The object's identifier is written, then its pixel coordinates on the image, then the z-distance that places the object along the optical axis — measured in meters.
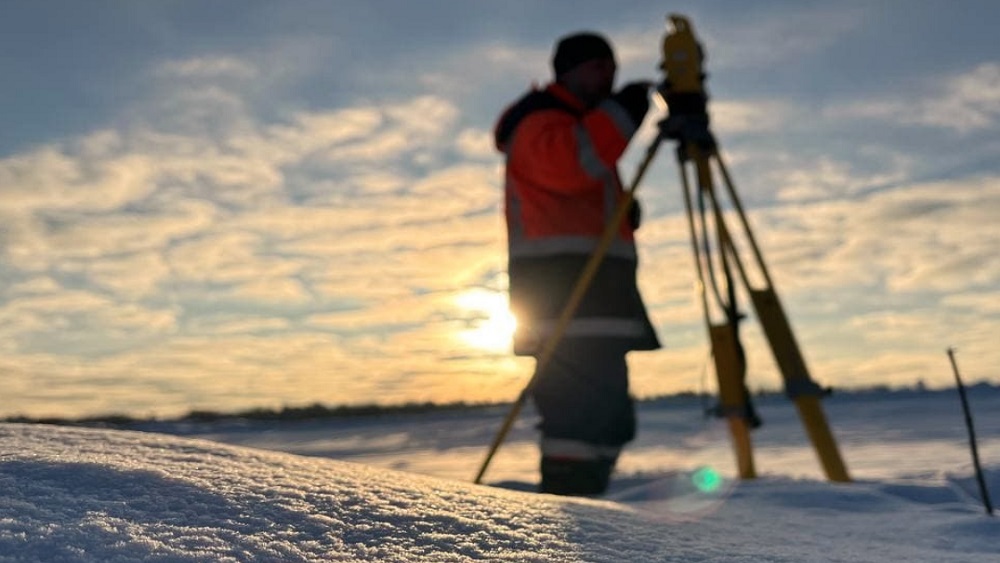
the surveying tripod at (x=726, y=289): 3.12
